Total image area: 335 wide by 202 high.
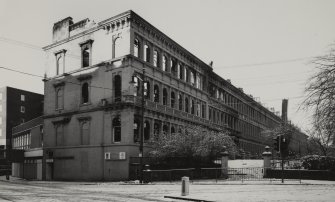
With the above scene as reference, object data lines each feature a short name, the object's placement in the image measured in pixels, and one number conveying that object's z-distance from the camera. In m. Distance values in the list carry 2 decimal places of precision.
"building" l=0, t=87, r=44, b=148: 78.50
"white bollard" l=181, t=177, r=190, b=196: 18.27
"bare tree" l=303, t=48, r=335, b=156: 14.24
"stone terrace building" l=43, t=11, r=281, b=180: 37.81
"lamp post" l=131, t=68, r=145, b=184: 30.17
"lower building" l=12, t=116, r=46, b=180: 46.41
